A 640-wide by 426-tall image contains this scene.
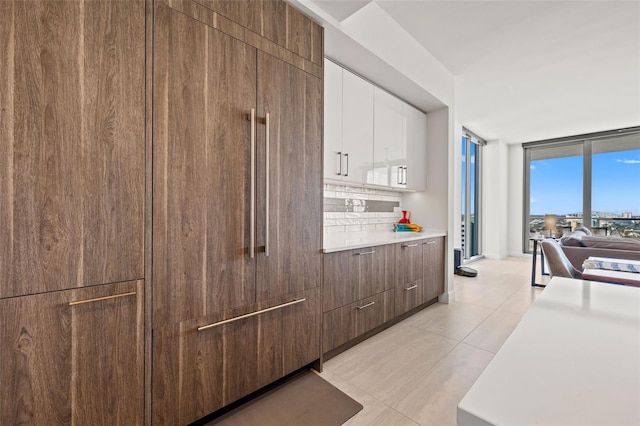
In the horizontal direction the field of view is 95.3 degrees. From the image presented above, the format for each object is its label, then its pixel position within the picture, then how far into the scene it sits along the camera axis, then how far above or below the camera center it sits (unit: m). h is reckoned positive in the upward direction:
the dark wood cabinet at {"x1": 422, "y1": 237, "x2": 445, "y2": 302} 3.10 -0.62
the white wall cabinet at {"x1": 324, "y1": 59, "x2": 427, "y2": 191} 2.47 +0.75
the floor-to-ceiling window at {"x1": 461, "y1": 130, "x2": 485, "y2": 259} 5.78 +0.35
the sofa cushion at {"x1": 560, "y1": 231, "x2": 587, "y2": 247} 3.41 -0.33
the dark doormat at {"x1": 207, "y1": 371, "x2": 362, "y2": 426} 1.54 -1.11
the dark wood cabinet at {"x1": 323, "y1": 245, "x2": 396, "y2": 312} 2.11 -0.50
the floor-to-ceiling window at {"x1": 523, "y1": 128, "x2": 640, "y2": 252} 5.62 +0.60
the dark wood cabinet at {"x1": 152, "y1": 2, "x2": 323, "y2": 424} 1.34 -0.03
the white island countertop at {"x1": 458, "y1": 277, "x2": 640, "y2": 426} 0.37 -0.26
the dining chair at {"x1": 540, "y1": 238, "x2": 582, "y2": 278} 2.88 -0.51
